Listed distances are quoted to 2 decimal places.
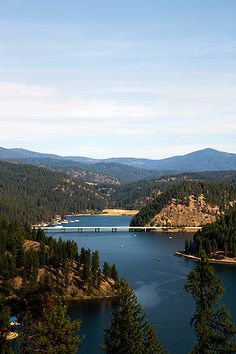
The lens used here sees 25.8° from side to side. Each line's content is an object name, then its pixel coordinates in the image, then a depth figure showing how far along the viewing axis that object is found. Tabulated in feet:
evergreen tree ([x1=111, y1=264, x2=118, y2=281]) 497.05
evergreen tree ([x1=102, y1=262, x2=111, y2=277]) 492.13
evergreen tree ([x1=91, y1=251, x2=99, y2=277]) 473.71
